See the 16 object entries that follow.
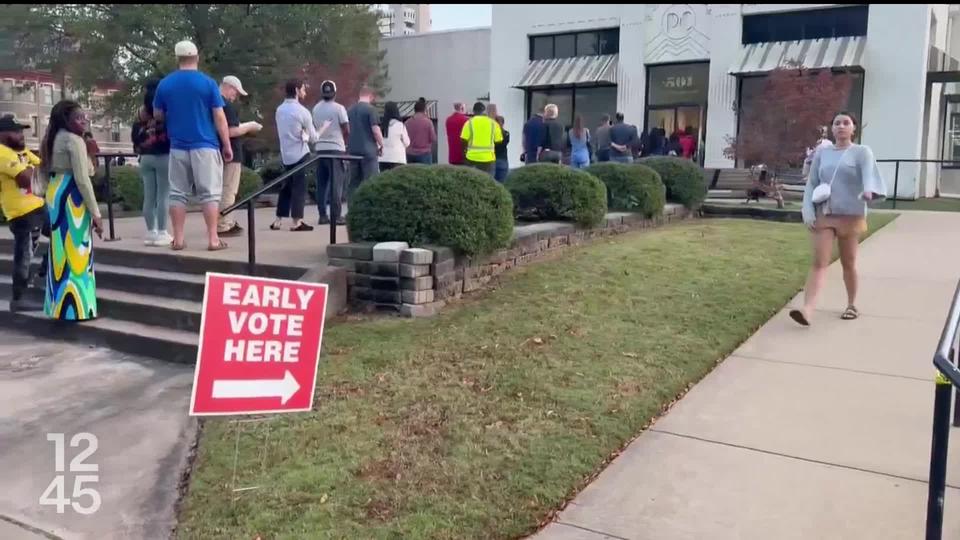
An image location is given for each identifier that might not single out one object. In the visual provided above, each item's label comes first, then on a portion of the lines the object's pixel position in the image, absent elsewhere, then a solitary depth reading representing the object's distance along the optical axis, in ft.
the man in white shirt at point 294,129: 29.07
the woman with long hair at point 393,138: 32.68
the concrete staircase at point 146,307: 20.57
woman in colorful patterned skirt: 21.47
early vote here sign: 12.57
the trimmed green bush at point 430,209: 21.66
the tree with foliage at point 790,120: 54.65
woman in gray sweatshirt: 21.09
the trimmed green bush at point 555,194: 29.45
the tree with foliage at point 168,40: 68.64
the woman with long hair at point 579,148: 43.68
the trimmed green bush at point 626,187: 35.65
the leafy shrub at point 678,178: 41.37
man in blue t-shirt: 23.44
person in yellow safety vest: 34.50
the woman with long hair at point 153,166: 25.31
